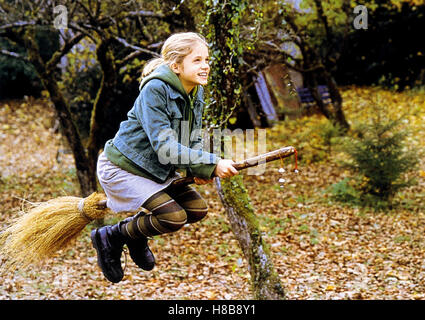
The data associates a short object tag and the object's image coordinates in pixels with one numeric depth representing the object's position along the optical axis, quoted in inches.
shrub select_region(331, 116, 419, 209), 329.1
